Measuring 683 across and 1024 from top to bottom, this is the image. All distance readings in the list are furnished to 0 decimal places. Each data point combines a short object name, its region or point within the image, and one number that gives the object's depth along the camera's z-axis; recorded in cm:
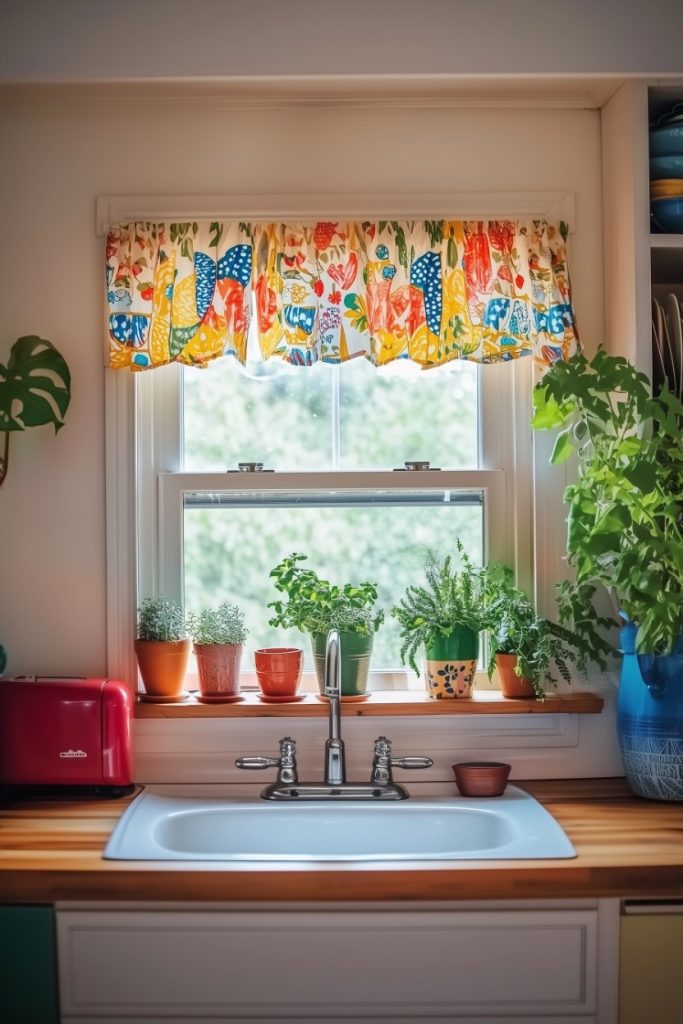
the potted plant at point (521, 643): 261
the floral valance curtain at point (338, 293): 270
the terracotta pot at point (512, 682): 271
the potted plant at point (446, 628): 268
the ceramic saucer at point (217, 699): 269
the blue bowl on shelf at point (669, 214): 258
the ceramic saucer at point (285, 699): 269
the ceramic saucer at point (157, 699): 269
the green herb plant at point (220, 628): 270
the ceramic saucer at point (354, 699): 269
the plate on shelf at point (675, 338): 260
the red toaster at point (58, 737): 251
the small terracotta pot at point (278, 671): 268
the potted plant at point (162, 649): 266
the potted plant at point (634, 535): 233
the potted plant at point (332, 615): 268
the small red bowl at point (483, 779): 255
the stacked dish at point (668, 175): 258
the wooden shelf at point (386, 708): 265
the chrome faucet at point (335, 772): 256
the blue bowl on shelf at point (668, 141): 258
